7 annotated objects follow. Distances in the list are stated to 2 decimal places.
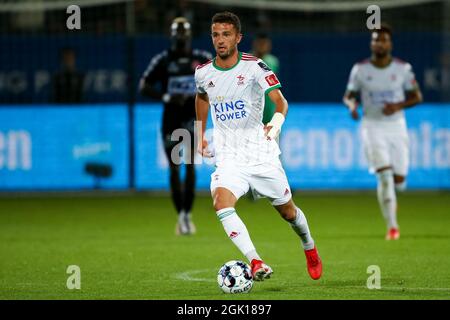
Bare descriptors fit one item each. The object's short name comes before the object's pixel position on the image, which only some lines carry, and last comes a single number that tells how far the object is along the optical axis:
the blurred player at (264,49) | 16.20
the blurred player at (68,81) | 18.25
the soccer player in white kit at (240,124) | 8.33
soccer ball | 7.83
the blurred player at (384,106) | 12.55
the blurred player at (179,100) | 12.85
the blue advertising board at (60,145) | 18.09
